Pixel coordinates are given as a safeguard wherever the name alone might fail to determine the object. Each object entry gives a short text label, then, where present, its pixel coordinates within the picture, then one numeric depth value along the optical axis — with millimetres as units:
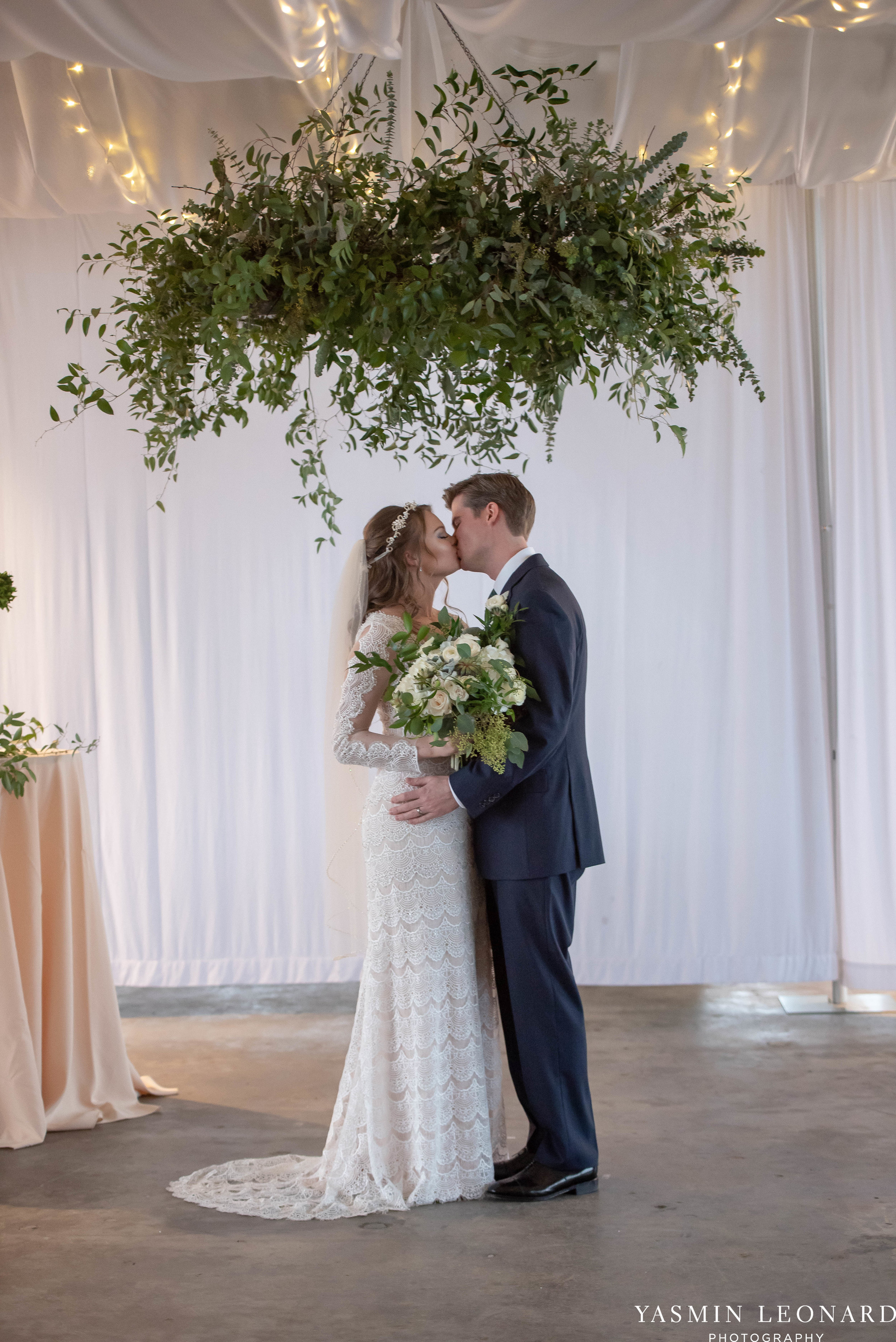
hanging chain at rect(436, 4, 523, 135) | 2615
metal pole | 4961
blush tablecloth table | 3660
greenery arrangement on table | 3721
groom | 3129
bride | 3129
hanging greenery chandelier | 2566
